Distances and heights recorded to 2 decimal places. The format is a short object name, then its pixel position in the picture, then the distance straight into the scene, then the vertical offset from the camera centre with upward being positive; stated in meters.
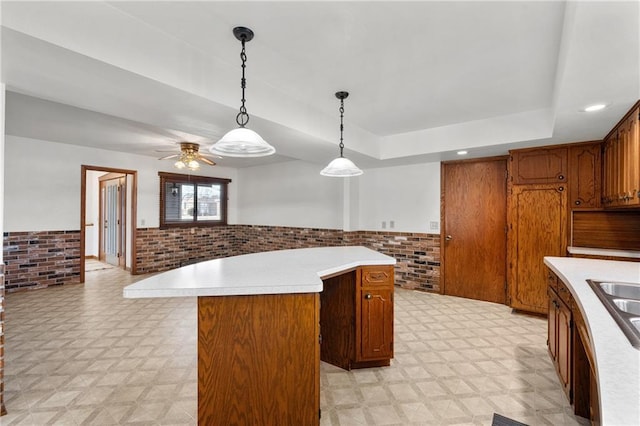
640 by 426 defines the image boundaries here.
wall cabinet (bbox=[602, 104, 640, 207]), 2.28 +0.47
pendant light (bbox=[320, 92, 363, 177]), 2.70 +0.43
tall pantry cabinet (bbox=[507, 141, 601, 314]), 3.40 +0.14
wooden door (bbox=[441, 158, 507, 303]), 4.21 -0.20
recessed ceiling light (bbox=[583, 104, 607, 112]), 2.27 +0.86
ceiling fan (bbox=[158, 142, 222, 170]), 4.62 +0.96
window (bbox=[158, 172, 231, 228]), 6.31 +0.33
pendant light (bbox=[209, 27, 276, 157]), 1.84 +0.47
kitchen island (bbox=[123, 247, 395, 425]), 1.59 -0.72
